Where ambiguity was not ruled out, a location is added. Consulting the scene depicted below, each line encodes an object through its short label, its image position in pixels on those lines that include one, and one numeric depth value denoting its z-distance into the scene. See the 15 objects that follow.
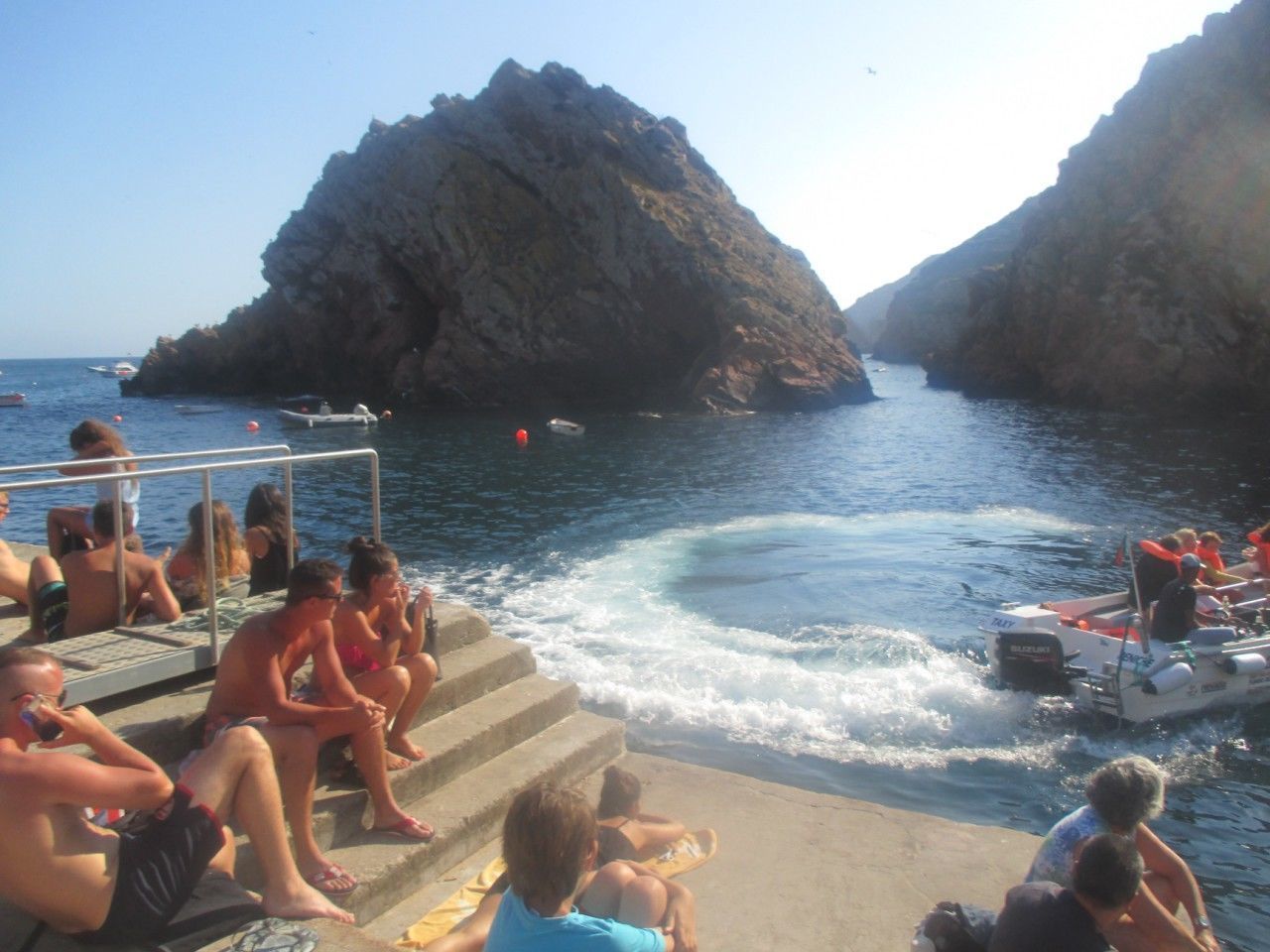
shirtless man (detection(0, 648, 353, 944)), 3.25
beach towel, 4.71
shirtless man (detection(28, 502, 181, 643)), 5.83
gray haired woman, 4.45
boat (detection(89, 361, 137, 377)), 137.23
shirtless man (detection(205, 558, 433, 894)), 4.55
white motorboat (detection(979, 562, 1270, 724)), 10.73
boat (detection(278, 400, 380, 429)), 52.34
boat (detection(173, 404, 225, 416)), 62.42
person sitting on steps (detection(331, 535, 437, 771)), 5.42
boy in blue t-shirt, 3.11
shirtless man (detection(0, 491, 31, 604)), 6.97
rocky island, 63.62
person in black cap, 11.35
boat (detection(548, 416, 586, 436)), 47.75
